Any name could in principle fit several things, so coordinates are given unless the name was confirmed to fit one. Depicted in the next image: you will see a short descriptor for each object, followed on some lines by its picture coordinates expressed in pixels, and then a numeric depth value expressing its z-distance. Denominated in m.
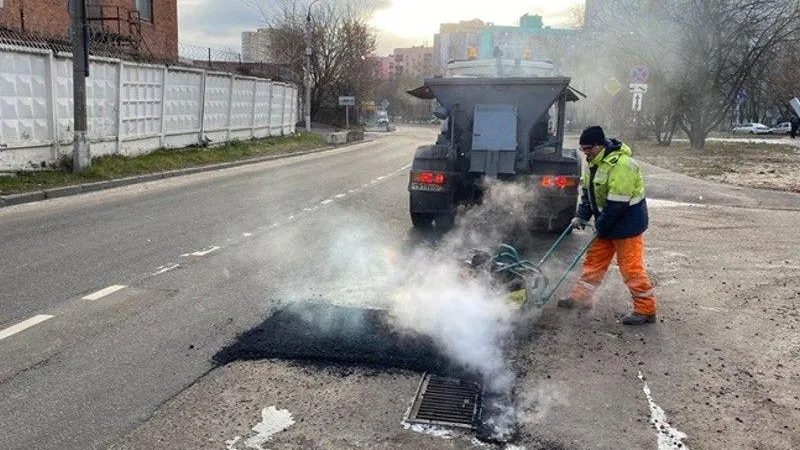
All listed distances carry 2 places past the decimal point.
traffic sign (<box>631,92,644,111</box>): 19.77
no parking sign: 19.59
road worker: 5.15
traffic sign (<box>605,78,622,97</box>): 20.91
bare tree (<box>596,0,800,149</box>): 29.14
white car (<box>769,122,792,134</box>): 60.09
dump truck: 8.16
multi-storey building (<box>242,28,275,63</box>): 51.43
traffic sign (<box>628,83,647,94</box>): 19.39
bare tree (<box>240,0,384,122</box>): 46.91
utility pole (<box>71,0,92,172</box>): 12.95
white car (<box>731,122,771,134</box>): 63.03
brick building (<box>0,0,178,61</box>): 20.45
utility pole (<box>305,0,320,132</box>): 33.75
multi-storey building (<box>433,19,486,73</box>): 57.41
